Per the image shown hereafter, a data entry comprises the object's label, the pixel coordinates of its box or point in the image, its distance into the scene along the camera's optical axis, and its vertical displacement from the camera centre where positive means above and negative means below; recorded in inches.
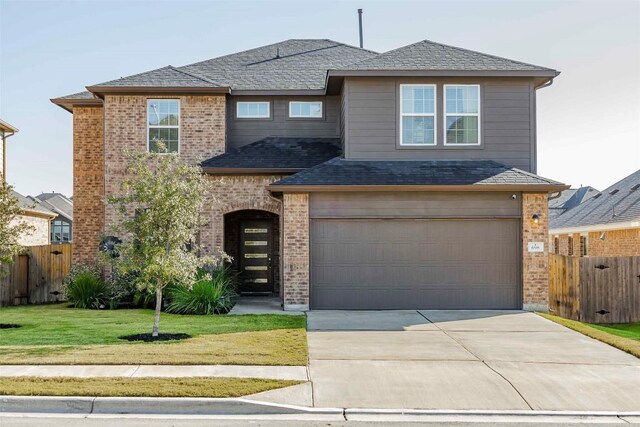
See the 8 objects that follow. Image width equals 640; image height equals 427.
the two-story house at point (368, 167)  567.5 +57.0
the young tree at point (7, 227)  498.9 -3.0
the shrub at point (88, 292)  608.7 -67.3
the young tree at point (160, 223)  413.4 +0.4
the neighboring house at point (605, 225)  817.5 -0.4
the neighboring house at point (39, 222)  1020.5 +2.4
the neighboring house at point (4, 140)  889.9 +120.2
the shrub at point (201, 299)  550.9 -67.1
